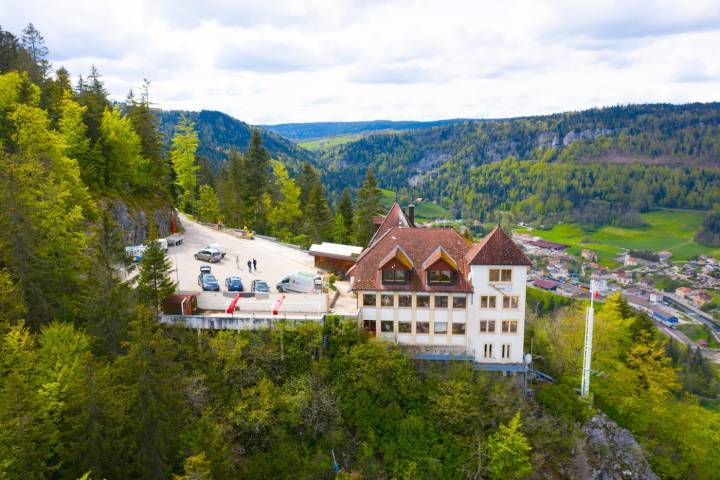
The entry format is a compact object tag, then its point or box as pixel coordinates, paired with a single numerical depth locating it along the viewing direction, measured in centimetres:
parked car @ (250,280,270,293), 4581
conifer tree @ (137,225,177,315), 3859
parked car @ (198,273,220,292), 4684
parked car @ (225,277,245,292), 4616
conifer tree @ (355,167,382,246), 7550
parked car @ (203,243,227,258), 5809
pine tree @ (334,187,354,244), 8081
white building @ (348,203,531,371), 4188
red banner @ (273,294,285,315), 4159
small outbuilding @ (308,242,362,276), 5418
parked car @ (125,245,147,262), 5211
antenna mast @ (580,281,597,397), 4438
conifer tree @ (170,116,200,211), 8975
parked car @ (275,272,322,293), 4775
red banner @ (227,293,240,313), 4209
